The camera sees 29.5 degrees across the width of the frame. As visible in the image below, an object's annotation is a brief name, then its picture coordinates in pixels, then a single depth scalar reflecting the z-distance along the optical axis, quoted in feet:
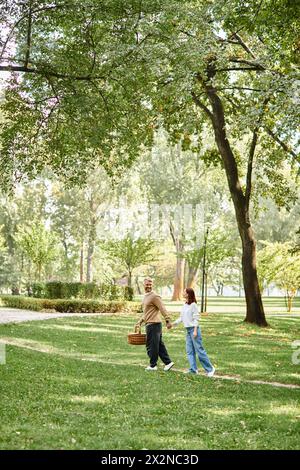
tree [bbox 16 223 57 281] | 116.78
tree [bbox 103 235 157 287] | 112.88
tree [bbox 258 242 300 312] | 96.84
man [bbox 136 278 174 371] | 37.19
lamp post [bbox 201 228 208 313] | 105.73
